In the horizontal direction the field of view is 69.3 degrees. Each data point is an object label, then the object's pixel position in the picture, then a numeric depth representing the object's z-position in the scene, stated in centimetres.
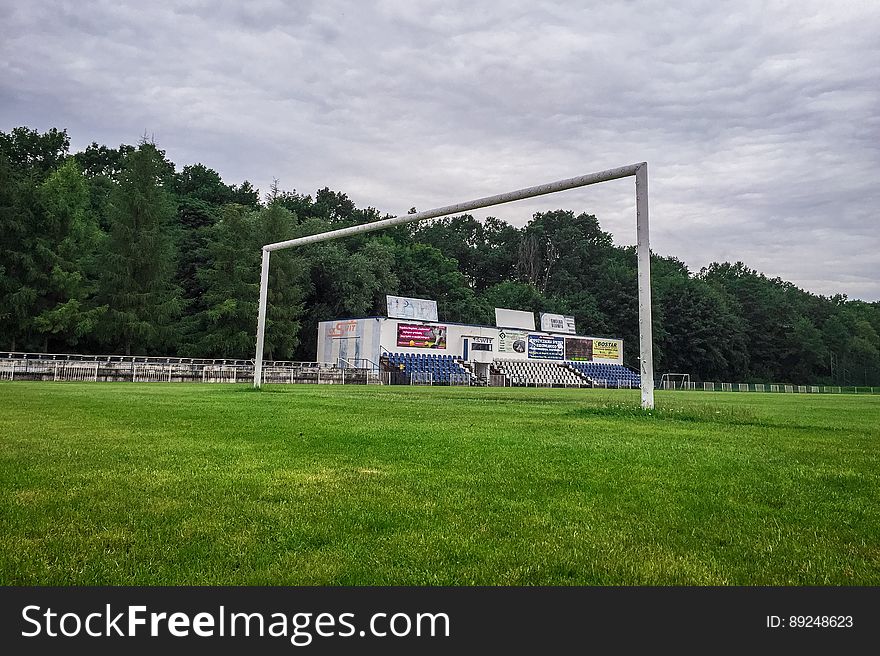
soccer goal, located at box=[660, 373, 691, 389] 6147
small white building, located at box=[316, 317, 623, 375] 4047
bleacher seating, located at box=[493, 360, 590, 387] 4700
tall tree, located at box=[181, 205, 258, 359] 3988
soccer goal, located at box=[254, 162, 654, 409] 1183
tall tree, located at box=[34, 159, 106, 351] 3303
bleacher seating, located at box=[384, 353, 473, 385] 3994
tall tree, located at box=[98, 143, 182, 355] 3603
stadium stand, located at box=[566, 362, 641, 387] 5253
